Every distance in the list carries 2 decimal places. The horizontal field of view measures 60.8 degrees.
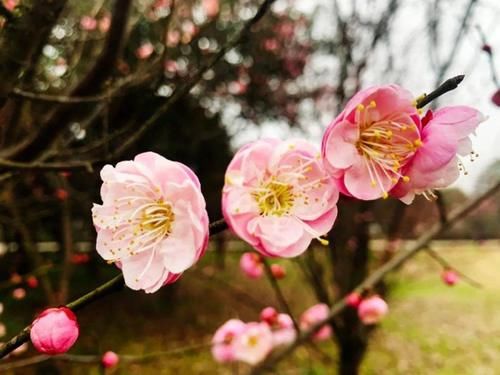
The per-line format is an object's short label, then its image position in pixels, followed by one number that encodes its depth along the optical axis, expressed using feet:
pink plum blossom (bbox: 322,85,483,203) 0.31
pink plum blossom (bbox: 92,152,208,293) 0.31
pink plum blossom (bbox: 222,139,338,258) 0.31
